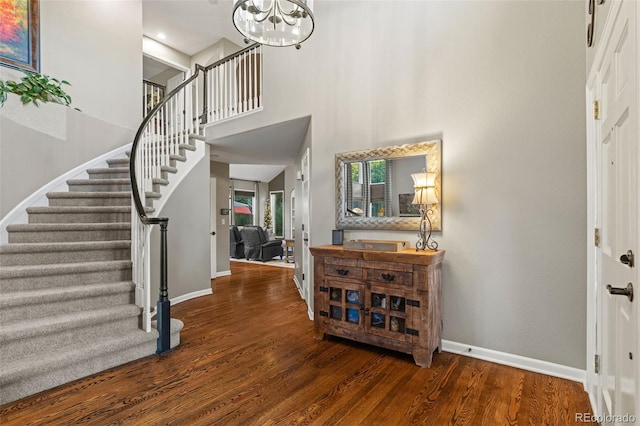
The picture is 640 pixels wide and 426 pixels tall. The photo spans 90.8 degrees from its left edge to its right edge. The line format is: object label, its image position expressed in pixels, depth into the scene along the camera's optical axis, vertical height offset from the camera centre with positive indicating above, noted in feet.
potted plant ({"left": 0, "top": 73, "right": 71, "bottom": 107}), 11.22 +4.68
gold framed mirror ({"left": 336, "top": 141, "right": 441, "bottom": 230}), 9.50 +0.87
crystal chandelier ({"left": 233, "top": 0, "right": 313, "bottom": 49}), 7.19 +4.53
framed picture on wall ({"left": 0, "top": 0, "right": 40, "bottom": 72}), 11.78 +6.87
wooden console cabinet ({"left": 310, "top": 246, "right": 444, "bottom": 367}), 8.15 -2.44
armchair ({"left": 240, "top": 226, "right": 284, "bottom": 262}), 27.86 -2.96
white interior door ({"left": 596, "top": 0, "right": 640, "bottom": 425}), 3.70 -0.09
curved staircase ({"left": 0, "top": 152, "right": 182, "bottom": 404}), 7.06 -2.28
